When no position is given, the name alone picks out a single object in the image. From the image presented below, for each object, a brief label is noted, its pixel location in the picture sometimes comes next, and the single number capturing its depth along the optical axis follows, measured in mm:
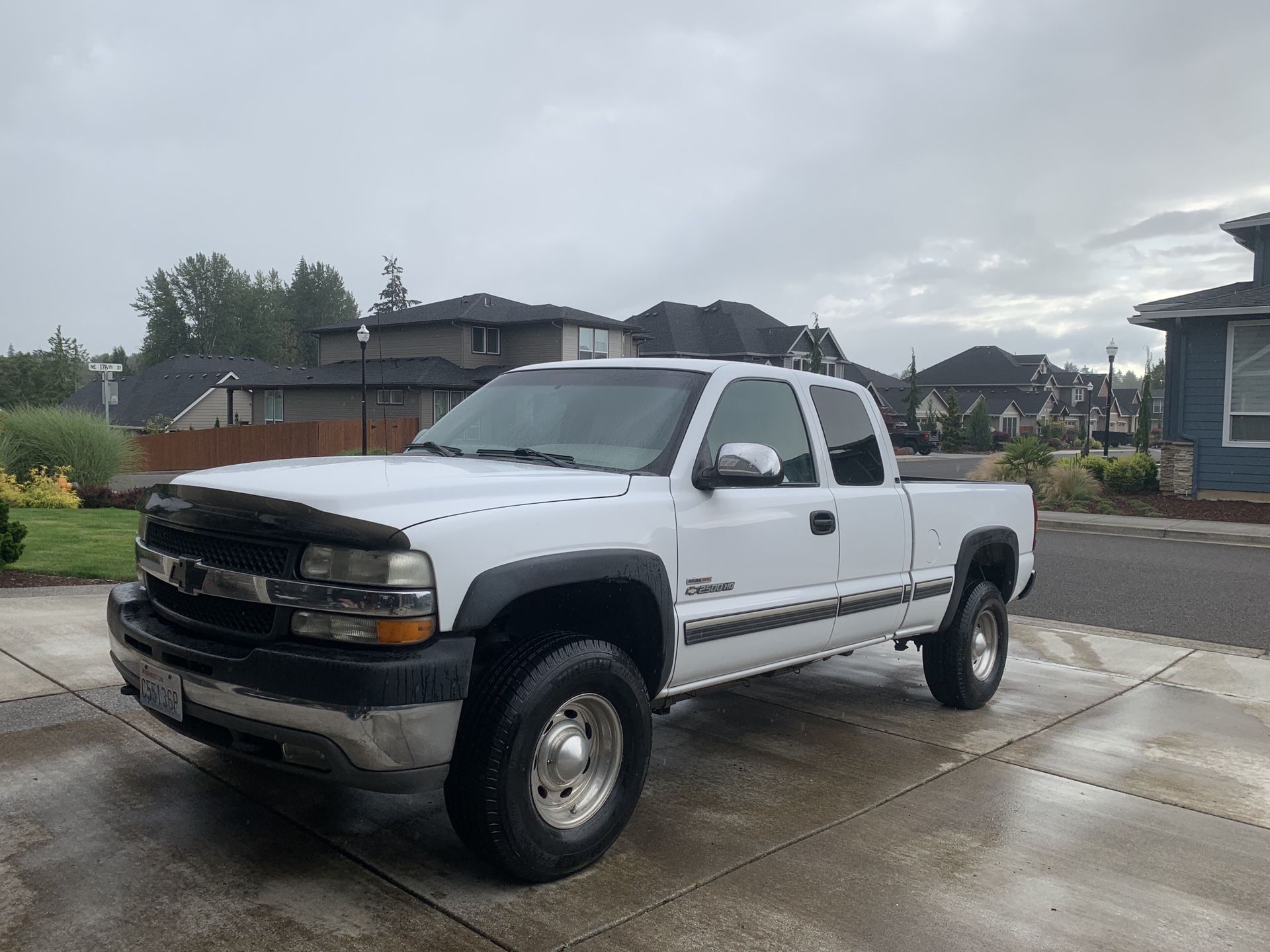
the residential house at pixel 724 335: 57062
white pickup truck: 3270
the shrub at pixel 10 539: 9109
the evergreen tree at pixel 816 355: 56406
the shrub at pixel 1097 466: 22281
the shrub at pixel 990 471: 23016
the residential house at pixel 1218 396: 20141
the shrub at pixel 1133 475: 21469
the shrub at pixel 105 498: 16938
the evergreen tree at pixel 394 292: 103312
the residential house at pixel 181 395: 61656
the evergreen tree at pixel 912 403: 63694
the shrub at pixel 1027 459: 22031
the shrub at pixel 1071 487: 20531
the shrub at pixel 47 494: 16047
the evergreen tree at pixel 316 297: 102500
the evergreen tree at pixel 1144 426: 39844
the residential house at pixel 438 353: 45188
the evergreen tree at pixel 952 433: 61812
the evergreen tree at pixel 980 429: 63281
